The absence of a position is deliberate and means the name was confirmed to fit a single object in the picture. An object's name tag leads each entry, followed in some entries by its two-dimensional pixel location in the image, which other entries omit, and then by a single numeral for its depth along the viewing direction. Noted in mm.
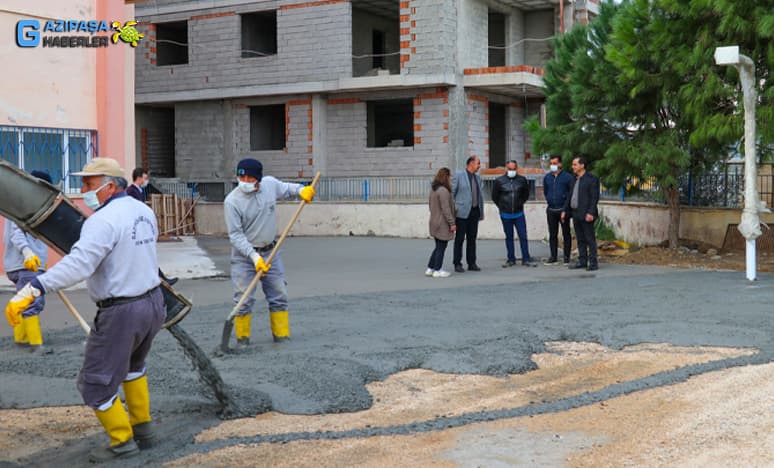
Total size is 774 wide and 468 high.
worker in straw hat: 5203
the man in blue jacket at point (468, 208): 15203
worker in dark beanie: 8617
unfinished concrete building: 26984
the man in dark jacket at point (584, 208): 14906
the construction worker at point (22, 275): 8727
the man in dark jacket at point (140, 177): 13641
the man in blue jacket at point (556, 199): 15789
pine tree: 14391
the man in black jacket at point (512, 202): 16078
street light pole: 13188
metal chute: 5355
